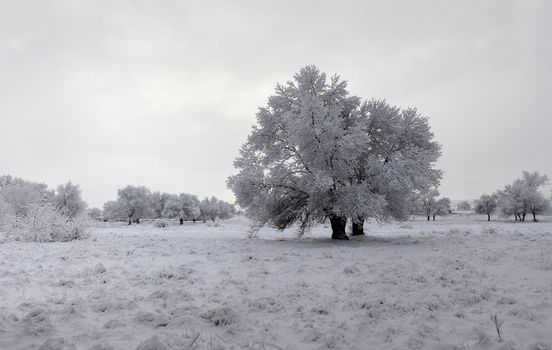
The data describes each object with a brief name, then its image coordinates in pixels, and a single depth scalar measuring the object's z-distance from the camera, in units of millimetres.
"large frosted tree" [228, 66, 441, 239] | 18531
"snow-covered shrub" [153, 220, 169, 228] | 52688
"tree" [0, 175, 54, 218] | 51412
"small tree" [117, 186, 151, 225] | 71688
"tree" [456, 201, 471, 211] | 161500
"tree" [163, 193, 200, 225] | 81375
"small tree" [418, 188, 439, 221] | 83175
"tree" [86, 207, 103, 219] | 125338
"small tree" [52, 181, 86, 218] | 59344
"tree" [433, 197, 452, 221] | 86750
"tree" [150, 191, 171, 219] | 89681
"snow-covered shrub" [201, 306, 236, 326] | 6312
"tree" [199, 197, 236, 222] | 97375
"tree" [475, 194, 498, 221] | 82375
